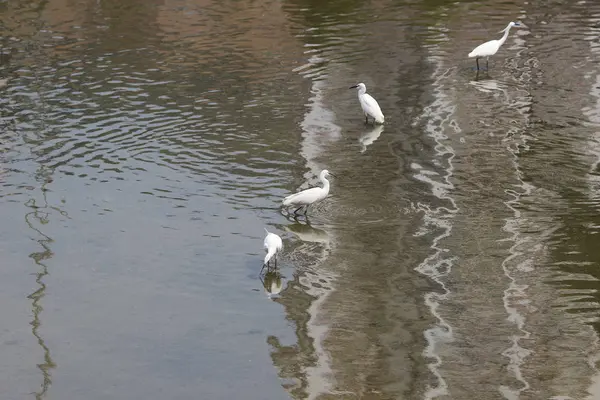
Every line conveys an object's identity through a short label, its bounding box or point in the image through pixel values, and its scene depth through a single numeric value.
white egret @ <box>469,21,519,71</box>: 23.45
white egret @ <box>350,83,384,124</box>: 19.92
